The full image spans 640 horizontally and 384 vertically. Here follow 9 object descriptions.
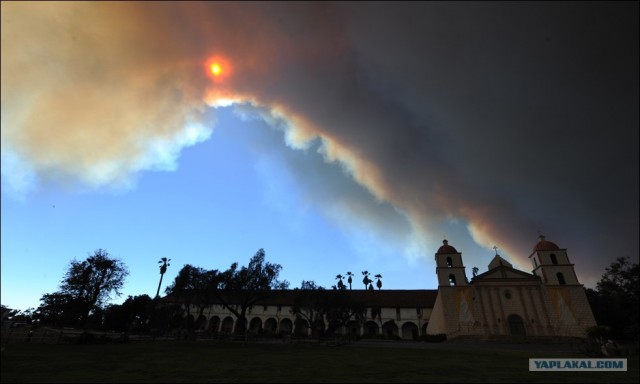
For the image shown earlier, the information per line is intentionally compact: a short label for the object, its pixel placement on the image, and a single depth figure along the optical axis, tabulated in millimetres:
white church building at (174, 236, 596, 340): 43156
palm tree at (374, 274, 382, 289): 90312
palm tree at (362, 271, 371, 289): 90688
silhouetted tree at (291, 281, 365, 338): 41531
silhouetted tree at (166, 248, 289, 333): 38562
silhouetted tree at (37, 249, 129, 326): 50531
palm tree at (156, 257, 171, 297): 71938
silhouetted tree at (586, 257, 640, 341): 41500
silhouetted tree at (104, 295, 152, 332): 56719
